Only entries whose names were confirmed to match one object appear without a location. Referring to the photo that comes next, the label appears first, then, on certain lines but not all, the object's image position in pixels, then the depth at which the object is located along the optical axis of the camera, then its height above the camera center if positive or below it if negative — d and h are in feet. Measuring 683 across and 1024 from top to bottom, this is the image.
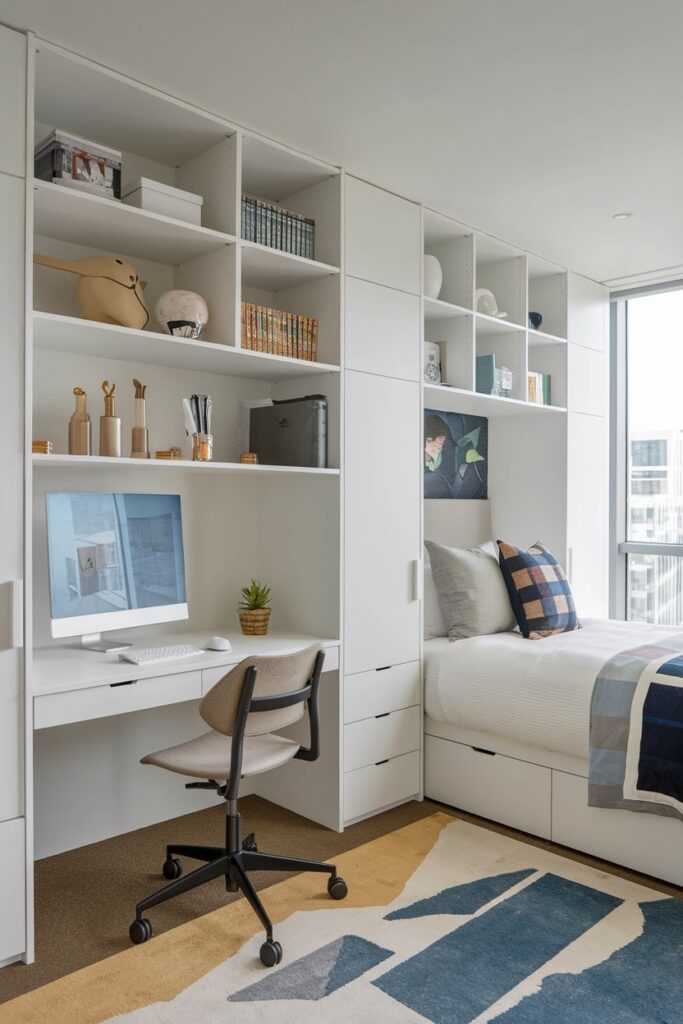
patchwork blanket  8.42 -2.55
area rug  6.44 -4.16
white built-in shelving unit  8.61 +1.57
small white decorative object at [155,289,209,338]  8.76 +2.21
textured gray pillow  11.55 -1.28
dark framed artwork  13.46 +0.96
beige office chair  7.30 -2.51
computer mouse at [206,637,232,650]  9.00 -1.59
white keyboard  8.16 -1.59
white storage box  8.36 +3.41
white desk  7.27 -1.75
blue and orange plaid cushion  11.51 -1.28
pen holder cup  8.98 +0.70
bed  9.04 -3.03
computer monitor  8.47 -0.63
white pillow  11.92 -1.58
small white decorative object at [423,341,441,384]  11.80 +2.24
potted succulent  10.15 -1.38
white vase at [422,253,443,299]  11.47 +3.46
